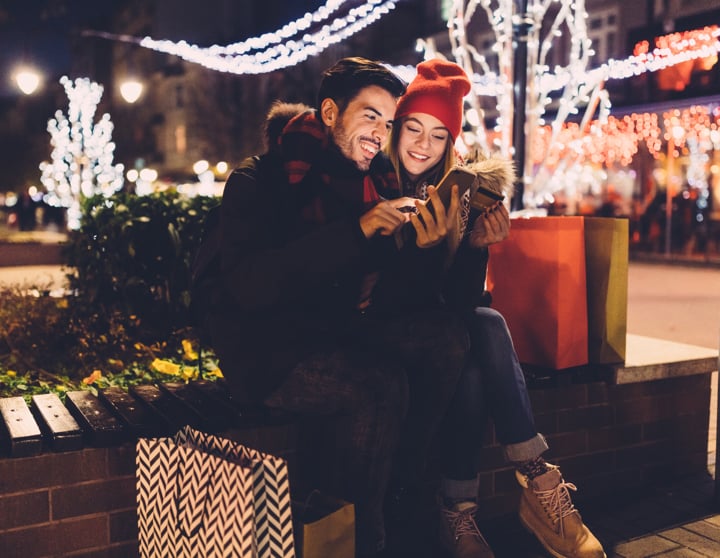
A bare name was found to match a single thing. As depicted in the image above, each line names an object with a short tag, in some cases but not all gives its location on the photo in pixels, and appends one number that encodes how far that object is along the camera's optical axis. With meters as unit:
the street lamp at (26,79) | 16.11
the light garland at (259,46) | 10.46
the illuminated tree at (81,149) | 18.66
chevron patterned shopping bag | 2.10
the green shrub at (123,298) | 5.12
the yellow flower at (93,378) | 4.30
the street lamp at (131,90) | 17.69
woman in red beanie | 2.87
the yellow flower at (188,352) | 4.99
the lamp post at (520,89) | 6.29
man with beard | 2.48
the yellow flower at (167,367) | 4.52
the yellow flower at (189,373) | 4.33
